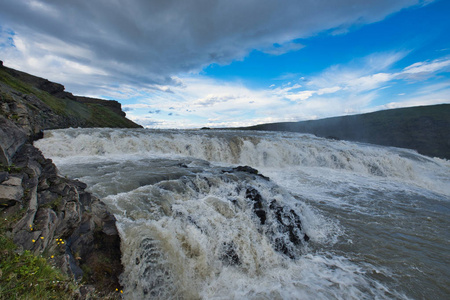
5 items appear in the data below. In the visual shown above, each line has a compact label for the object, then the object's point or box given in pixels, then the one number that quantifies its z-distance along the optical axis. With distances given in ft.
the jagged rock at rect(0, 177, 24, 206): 11.96
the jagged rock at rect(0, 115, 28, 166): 16.18
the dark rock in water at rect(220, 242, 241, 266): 21.23
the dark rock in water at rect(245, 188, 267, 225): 27.78
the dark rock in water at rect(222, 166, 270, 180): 40.70
